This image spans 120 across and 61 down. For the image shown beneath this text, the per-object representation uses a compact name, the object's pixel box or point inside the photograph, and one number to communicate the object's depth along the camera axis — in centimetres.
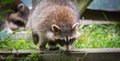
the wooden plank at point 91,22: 887
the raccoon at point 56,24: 528
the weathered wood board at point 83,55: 512
